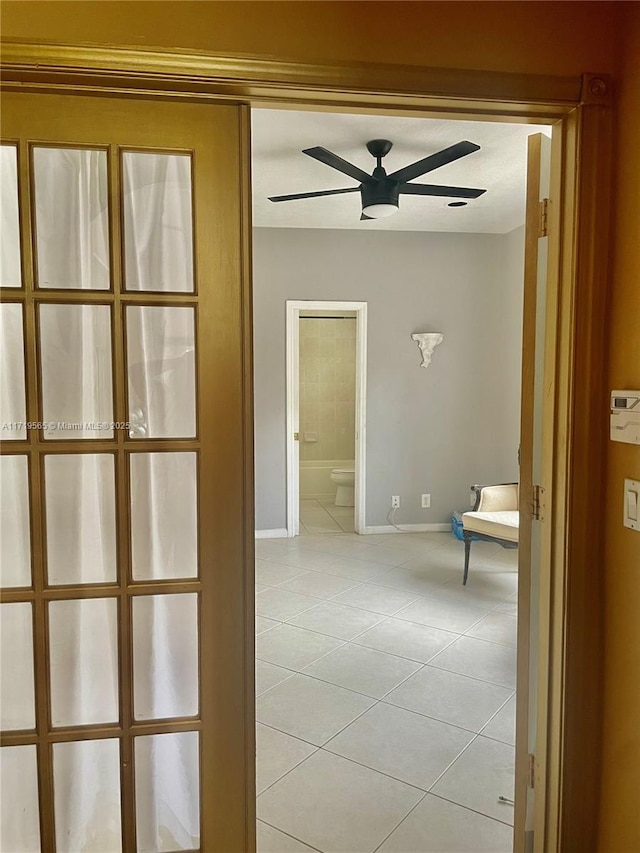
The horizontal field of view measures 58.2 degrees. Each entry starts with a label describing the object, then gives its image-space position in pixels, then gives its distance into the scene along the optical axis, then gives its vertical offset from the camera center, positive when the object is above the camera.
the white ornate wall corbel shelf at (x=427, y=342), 5.29 +0.42
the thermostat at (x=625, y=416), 1.41 -0.07
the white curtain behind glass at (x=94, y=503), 1.39 -0.29
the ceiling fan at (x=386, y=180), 2.96 +1.18
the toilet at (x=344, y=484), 6.61 -1.12
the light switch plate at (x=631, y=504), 1.42 -0.29
